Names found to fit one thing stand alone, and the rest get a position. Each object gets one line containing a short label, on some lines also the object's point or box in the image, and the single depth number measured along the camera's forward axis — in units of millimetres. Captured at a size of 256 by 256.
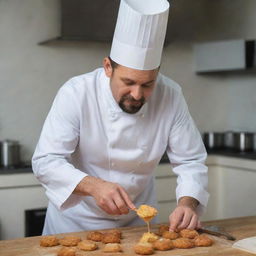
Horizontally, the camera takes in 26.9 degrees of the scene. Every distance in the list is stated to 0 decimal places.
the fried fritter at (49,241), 1673
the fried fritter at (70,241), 1688
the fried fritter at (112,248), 1622
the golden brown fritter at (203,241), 1708
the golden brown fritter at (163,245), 1659
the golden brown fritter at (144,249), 1591
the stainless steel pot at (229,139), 4258
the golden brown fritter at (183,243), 1681
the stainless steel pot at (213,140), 4219
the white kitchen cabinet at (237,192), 3580
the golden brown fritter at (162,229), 1842
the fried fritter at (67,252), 1564
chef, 1916
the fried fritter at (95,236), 1740
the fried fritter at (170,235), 1770
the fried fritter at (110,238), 1707
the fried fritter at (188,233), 1782
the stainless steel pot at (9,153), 3424
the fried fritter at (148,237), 1723
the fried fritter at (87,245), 1638
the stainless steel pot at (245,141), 3980
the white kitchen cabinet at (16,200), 3152
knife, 1789
